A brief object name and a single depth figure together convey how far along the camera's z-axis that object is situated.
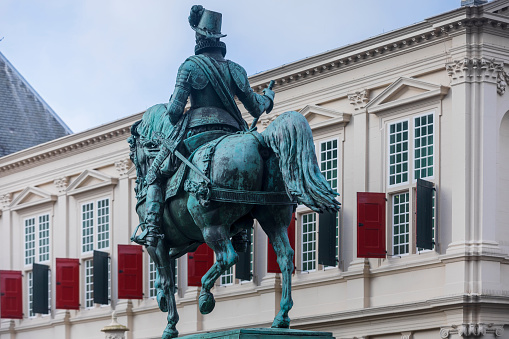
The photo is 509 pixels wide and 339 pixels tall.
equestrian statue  12.02
